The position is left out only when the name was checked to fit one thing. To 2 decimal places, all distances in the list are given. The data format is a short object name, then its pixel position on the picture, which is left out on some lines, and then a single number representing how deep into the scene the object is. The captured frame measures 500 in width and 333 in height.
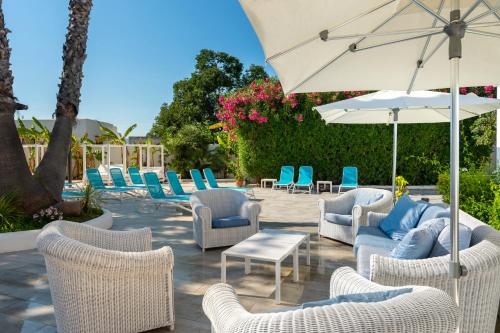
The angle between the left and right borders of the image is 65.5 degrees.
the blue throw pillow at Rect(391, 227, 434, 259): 3.14
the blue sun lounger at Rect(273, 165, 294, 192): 14.47
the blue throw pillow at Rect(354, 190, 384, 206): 6.49
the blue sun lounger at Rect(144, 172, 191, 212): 9.48
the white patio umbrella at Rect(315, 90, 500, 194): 5.89
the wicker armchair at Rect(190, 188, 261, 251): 5.99
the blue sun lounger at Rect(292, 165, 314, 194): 14.09
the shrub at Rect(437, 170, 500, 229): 5.41
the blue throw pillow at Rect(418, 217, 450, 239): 3.39
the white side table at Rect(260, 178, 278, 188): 15.77
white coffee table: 4.03
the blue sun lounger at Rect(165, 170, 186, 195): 9.84
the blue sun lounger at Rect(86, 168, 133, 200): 11.63
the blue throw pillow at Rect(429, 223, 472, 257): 3.11
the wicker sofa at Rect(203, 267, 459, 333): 1.55
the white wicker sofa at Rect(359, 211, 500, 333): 2.56
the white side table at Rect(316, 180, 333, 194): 14.28
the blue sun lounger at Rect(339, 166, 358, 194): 13.30
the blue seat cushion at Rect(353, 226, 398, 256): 4.43
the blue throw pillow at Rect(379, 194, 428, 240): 4.85
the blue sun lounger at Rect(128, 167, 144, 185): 13.06
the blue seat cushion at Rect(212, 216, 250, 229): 6.08
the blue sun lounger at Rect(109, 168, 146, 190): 12.57
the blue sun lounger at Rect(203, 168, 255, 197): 11.85
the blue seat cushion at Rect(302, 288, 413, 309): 1.81
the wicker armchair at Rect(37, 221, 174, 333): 2.95
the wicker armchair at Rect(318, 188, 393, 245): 5.90
